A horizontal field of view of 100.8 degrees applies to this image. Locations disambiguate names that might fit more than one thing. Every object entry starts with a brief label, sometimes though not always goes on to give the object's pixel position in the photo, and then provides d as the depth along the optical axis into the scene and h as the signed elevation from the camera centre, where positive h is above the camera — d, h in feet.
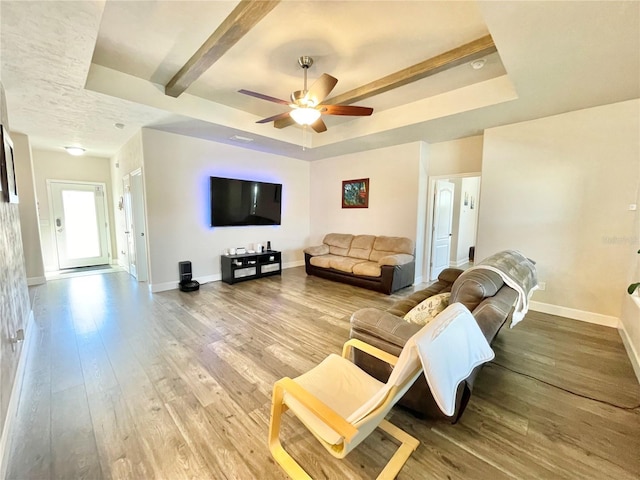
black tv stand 16.37 -3.57
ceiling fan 8.86 +3.86
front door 19.67 -1.04
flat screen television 16.56 +0.57
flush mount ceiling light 17.74 +4.06
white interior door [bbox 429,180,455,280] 16.98 -0.95
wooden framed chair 3.68 -3.26
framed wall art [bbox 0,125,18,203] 6.80 +1.12
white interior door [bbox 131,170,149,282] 15.29 -0.89
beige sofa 14.65 -3.10
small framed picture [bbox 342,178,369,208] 18.49 +1.29
